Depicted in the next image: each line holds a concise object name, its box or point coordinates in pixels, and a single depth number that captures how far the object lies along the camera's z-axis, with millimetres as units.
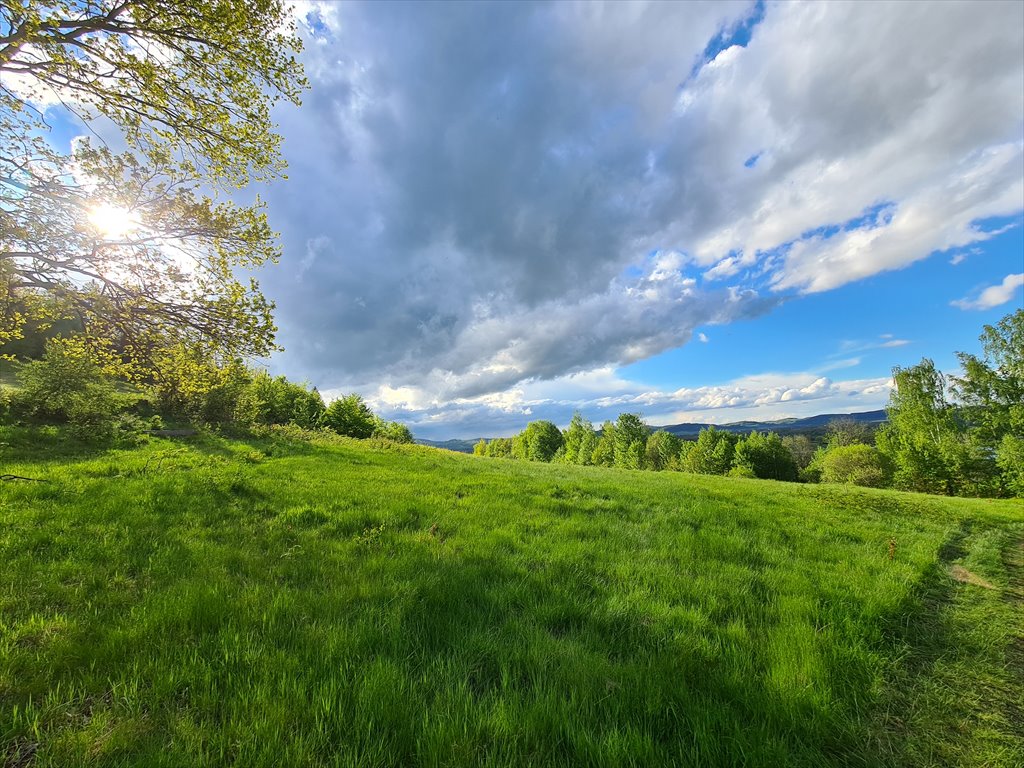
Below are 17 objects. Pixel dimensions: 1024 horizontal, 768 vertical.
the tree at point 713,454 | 78625
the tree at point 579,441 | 99625
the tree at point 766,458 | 75375
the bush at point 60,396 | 17234
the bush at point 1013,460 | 37875
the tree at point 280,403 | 29258
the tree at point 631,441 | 89625
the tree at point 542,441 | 116438
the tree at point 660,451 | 92875
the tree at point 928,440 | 47094
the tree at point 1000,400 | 38594
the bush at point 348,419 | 52719
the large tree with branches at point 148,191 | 7234
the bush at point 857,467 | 58812
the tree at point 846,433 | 104875
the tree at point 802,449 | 115400
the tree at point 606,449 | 96169
